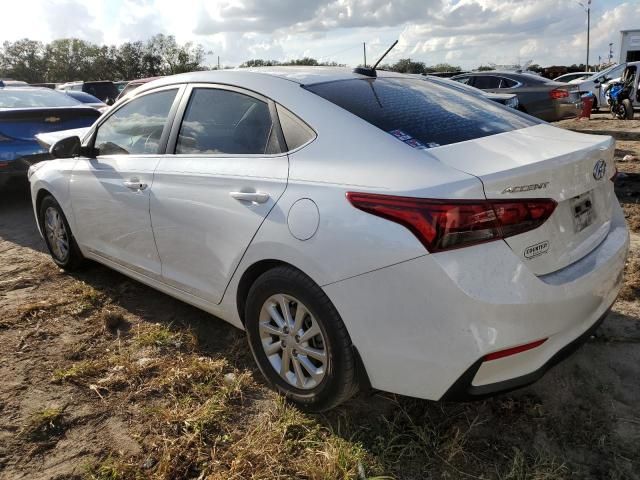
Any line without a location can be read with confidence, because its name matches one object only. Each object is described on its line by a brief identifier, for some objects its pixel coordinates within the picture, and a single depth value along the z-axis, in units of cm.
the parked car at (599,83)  1761
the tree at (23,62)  7150
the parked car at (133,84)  1248
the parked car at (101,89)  1855
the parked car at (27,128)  643
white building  2273
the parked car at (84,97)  1070
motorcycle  1500
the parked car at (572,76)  2185
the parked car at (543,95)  1199
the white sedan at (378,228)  198
